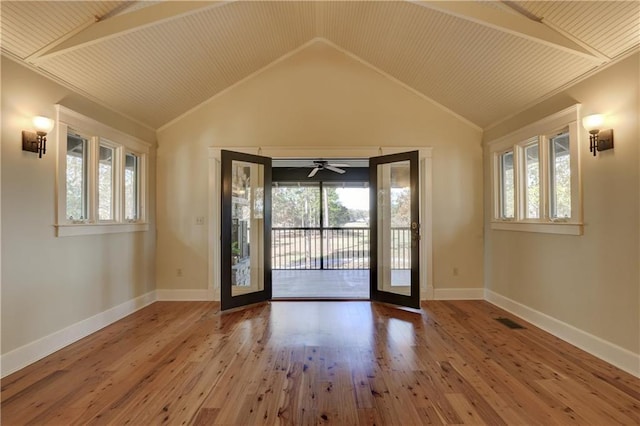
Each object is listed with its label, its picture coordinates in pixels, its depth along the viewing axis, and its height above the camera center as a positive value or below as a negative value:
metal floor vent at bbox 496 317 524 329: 3.23 -1.19
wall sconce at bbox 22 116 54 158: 2.42 +0.65
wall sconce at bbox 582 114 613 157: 2.45 +0.63
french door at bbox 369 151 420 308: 3.91 -0.19
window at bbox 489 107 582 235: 2.83 +0.38
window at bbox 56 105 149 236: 2.82 +0.42
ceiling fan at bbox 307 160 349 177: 5.88 +0.98
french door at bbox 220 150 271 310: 3.87 -0.19
